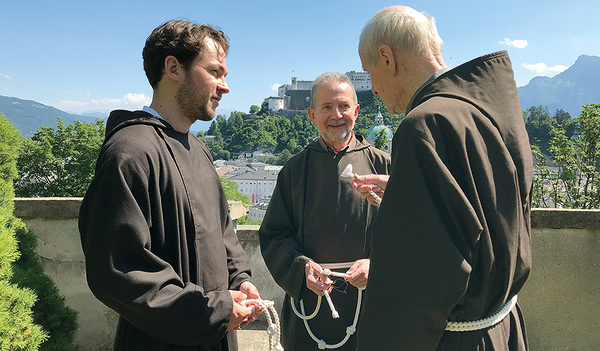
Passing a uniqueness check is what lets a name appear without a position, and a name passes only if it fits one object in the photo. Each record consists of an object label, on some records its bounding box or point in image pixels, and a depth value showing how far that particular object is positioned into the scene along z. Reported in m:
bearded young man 1.45
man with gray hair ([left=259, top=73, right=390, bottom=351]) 2.56
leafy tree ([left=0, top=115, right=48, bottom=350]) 1.92
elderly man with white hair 1.16
